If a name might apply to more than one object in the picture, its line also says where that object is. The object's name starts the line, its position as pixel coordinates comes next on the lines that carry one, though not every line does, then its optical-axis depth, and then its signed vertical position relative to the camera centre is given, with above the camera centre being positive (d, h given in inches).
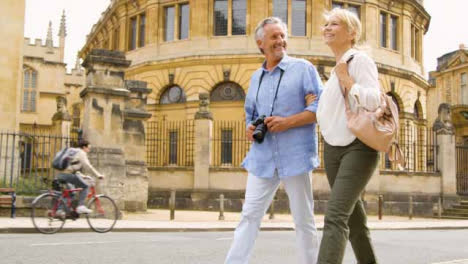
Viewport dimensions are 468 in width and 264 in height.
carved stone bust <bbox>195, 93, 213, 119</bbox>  964.6 +100.8
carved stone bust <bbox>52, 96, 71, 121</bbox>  1202.8 +113.9
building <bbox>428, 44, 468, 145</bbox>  1987.0 +321.9
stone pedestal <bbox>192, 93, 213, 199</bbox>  965.2 +41.9
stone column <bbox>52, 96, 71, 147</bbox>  1180.5 +99.9
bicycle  459.2 -29.8
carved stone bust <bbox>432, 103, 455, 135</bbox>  1021.2 +90.4
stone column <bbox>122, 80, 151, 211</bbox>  732.7 +17.1
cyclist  478.0 -2.4
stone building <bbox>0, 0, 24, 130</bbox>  780.6 +139.2
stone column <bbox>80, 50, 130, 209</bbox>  633.6 +59.4
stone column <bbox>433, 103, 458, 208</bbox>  1014.4 +25.5
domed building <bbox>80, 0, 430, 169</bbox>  1316.4 +280.9
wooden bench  569.9 -27.6
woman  166.2 +8.8
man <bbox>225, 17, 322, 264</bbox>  185.2 +8.3
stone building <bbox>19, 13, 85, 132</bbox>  1928.0 +288.6
